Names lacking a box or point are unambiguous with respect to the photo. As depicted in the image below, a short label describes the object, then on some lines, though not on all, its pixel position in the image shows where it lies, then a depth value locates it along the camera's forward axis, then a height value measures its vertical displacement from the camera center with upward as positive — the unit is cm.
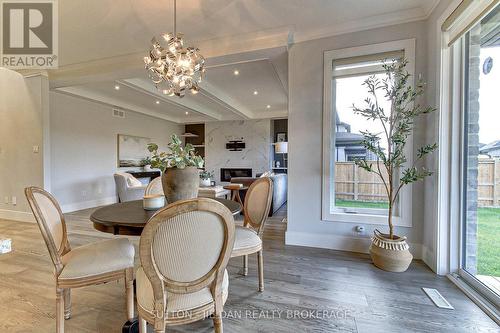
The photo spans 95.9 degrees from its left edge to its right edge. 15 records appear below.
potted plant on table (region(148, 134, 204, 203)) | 157 -5
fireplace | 837 -34
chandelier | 230 +107
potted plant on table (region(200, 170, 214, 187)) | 520 -38
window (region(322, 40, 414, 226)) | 280 +31
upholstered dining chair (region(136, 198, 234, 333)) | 93 -44
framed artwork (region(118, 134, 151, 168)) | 647 +41
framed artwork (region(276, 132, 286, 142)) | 820 +99
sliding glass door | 184 +9
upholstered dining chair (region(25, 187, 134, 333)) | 133 -61
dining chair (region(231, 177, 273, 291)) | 184 -48
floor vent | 175 -109
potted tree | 227 +25
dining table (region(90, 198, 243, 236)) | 134 -35
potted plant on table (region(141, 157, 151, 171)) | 717 -12
